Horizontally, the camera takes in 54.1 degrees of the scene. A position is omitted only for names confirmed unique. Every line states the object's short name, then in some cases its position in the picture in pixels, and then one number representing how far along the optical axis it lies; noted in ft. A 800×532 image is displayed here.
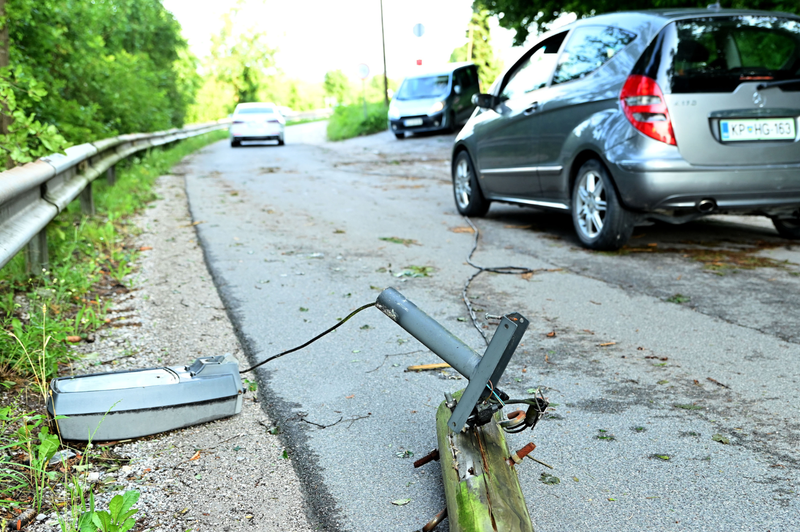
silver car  18.13
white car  80.43
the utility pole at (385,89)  108.68
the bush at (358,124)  92.78
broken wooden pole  6.23
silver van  74.95
